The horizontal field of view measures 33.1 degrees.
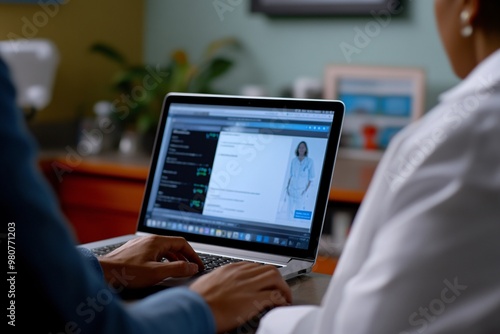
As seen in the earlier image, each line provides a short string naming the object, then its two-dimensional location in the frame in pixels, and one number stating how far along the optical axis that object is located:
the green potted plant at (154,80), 3.20
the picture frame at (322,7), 3.01
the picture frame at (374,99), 2.96
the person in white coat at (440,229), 0.78
